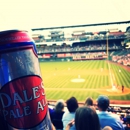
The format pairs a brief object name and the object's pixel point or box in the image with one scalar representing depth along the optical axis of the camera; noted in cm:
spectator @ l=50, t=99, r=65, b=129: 282
